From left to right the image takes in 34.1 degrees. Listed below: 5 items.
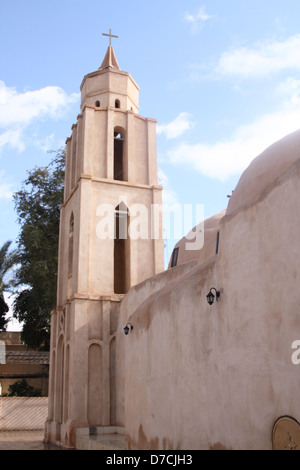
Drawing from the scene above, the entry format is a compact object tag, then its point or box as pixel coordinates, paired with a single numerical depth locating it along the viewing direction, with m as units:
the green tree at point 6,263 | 28.25
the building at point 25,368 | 29.05
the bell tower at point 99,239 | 14.41
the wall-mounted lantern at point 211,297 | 7.29
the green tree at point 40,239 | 24.70
